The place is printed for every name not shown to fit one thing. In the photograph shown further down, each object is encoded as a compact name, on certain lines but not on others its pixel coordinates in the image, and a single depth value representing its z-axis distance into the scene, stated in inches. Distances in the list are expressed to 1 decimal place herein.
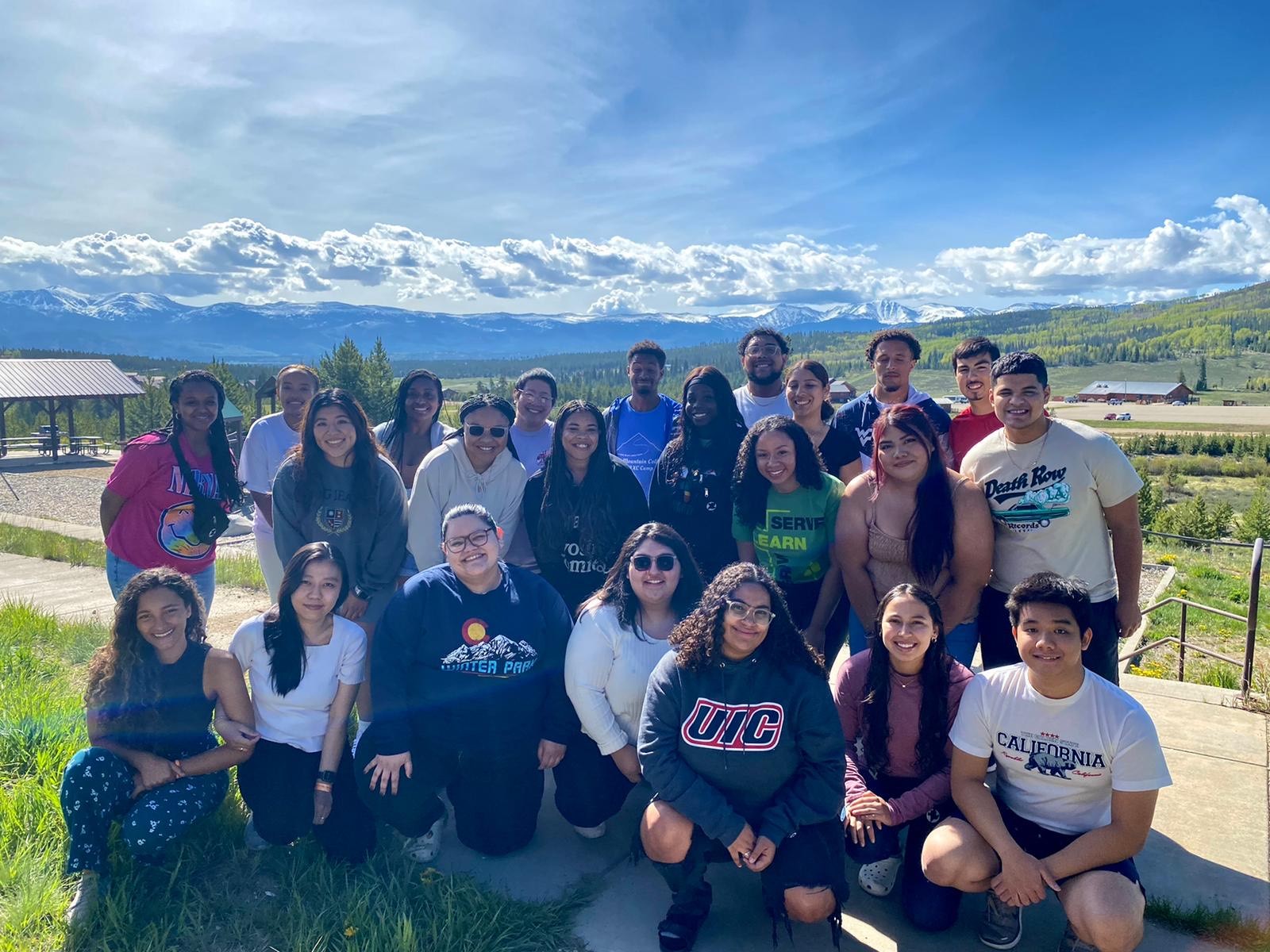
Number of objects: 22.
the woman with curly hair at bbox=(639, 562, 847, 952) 127.1
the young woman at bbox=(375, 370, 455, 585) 234.2
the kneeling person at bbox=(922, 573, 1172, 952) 117.6
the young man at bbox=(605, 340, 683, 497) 230.4
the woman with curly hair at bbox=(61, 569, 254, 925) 141.8
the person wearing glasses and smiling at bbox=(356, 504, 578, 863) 152.3
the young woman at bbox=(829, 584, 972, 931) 135.2
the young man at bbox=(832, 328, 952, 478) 207.5
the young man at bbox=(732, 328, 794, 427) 227.9
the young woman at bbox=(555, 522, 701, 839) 150.9
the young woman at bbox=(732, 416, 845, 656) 175.3
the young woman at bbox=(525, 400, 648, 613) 185.9
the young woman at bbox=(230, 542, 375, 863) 150.8
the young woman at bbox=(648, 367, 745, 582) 195.0
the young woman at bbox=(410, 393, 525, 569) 193.9
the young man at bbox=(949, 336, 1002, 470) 201.0
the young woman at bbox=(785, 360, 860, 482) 204.8
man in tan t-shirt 154.6
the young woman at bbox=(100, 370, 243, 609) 198.8
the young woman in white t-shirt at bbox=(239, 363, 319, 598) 213.0
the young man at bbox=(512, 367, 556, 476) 222.7
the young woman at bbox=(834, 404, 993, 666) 156.1
